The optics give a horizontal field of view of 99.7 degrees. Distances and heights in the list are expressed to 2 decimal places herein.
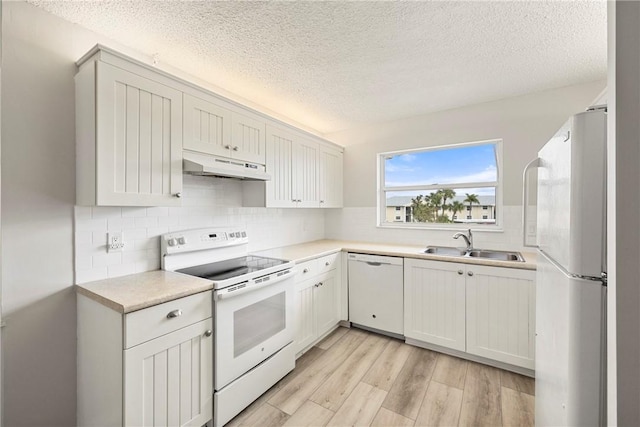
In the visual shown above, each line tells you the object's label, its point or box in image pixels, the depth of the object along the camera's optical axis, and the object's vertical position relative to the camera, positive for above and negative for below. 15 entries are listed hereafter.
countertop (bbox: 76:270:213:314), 1.36 -0.44
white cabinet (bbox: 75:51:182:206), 1.51 +0.45
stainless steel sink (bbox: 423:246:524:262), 2.65 -0.42
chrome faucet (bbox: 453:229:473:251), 2.81 -0.27
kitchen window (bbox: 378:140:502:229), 2.96 +0.33
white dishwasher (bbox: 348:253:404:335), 2.75 -0.85
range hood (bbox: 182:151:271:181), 1.88 +0.35
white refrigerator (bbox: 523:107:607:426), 0.80 -0.18
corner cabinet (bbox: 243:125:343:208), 2.60 +0.43
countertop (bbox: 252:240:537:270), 2.27 -0.41
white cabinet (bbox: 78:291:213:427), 1.33 -0.83
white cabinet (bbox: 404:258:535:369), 2.17 -0.85
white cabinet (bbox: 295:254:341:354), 2.48 -0.89
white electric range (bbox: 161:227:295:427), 1.71 -0.71
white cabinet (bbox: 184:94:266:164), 1.92 +0.64
